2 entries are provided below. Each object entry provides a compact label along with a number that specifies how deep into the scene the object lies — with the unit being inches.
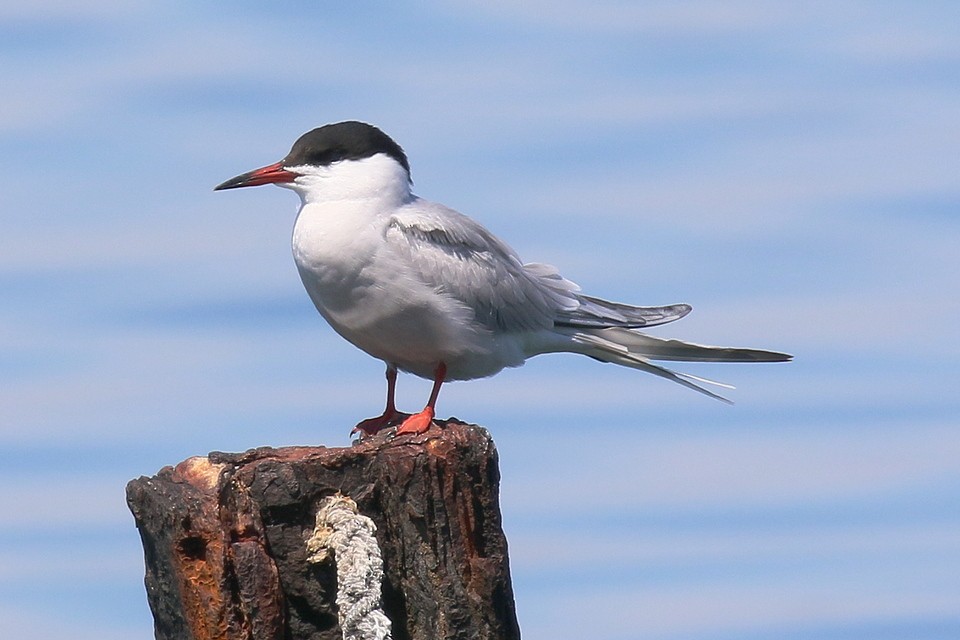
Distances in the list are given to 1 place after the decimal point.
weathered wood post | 367.2
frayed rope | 358.0
